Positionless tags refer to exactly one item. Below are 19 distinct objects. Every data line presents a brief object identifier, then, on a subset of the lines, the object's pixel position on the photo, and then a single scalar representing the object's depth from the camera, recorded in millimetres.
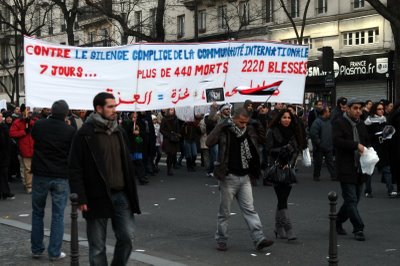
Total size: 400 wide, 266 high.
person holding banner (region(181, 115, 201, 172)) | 19688
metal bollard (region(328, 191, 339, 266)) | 6203
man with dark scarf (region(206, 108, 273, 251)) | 8406
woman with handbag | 8914
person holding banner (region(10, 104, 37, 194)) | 14844
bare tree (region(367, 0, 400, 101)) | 19281
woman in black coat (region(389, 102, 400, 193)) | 12409
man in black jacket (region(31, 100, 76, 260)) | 8008
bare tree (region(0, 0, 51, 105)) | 34688
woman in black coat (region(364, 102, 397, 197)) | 13297
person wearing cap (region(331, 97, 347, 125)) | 11495
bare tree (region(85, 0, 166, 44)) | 26073
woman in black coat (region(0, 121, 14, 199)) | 13992
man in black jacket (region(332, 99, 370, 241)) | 8891
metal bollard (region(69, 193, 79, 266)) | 6383
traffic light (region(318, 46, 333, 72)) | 21255
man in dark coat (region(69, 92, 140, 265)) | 6125
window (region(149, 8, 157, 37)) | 40500
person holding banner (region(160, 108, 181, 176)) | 18656
